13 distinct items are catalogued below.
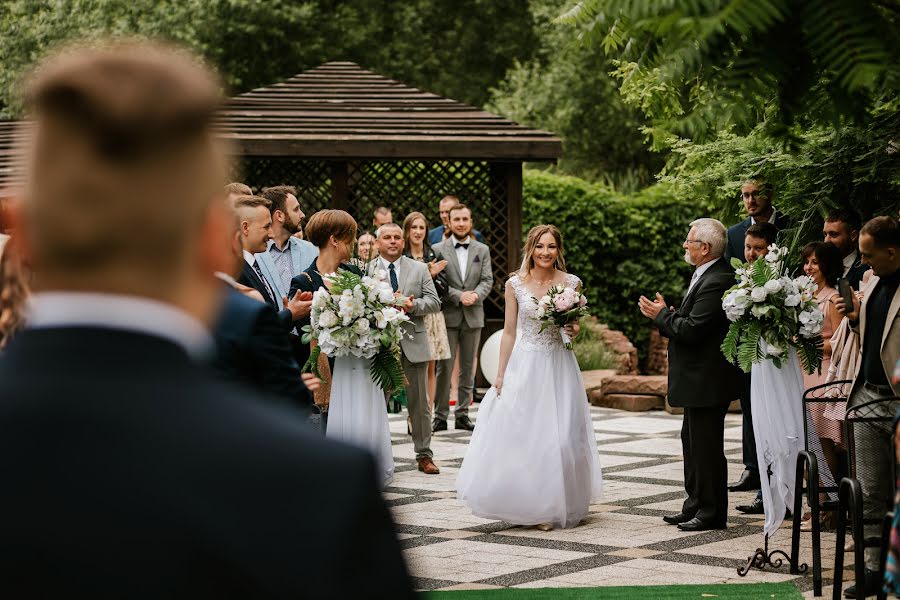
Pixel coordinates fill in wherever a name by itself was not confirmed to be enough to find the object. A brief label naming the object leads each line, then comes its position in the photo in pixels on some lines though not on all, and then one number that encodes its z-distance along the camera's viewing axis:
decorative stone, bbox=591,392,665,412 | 17.73
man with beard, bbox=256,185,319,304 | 10.30
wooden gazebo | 18.77
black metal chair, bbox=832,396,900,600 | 6.32
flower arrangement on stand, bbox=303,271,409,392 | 9.74
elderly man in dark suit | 9.07
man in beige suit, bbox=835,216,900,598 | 6.92
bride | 9.40
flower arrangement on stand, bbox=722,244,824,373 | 8.33
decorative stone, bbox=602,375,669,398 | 17.67
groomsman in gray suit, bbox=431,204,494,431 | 15.21
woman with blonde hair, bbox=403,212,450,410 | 14.35
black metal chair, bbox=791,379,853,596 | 7.22
